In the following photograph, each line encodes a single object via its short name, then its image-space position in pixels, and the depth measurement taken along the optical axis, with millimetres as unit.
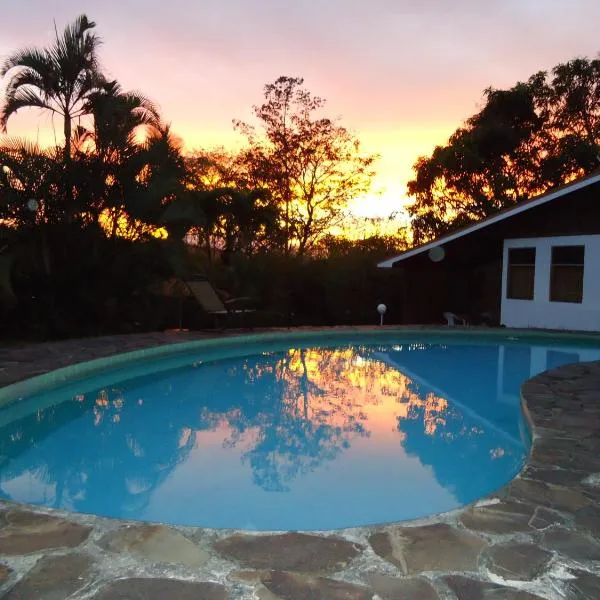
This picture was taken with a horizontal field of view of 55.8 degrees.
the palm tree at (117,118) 11336
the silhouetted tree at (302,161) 21500
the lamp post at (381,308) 13695
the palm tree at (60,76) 11984
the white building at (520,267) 12805
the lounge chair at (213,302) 11648
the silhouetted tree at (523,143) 19500
